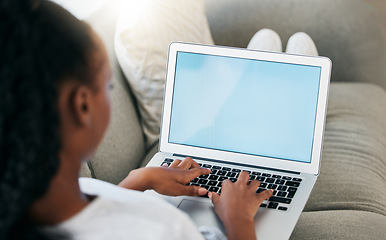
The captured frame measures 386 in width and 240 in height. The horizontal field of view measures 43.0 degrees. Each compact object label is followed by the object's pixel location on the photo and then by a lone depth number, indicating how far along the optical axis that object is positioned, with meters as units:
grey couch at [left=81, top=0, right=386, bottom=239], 1.16
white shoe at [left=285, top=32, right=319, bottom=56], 1.59
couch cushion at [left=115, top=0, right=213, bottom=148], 1.40
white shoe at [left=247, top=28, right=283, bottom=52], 1.58
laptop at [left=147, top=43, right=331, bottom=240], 1.06
